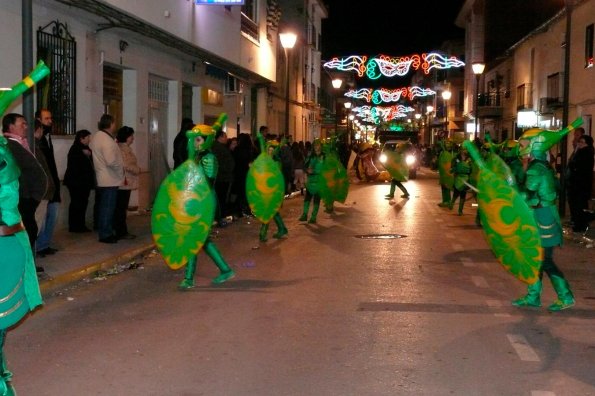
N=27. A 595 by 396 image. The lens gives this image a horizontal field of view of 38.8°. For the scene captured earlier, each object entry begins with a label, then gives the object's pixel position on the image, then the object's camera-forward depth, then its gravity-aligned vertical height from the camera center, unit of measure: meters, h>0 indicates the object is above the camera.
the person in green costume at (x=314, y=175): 16.06 -0.50
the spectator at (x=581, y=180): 14.84 -0.49
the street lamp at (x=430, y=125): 82.31 +2.51
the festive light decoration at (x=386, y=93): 55.69 +3.88
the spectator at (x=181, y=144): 14.36 +0.05
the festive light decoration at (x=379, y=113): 86.31 +3.89
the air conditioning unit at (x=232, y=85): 25.23 +1.91
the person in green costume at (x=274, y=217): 13.33 -1.14
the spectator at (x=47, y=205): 11.06 -0.79
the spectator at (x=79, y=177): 13.15 -0.49
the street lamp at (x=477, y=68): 29.19 +2.85
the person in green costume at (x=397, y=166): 23.14 -0.46
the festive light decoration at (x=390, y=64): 33.81 +3.48
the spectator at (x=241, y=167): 17.62 -0.41
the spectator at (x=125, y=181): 13.16 -0.55
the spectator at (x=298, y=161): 25.06 -0.37
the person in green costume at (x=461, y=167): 18.14 -0.36
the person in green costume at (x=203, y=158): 9.04 -0.12
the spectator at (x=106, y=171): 12.55 -0.37
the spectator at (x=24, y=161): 7.79 -0.15
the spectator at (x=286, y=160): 20.88 -0.29
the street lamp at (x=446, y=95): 47.07 +3.12
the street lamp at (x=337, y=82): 38.19 +3.02
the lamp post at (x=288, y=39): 22.66 +2.94
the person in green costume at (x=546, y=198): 8.02 -0.44
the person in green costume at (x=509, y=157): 13.76 -0.10
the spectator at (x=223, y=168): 16.03 -0.39
